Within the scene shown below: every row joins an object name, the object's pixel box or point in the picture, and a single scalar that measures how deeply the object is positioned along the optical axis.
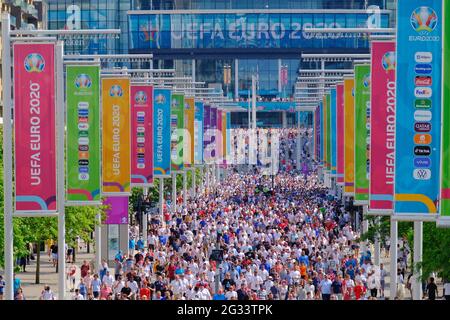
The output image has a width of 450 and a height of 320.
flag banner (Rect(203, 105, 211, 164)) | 74.94
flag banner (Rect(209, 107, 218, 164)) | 76.88
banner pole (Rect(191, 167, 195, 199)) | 73.97
